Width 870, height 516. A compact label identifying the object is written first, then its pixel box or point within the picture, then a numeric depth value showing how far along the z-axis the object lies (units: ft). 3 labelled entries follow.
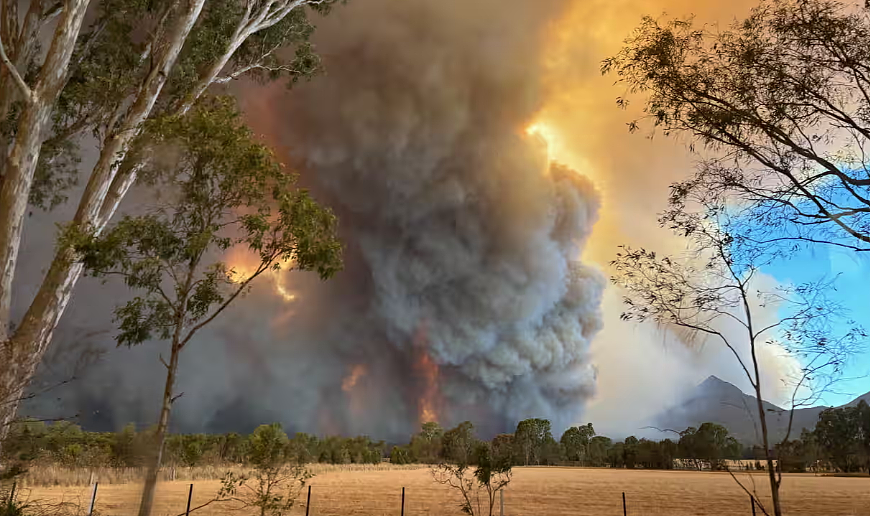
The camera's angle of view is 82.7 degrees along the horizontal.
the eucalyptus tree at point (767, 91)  28.02
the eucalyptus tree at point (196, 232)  30.94
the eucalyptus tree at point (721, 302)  28.25
